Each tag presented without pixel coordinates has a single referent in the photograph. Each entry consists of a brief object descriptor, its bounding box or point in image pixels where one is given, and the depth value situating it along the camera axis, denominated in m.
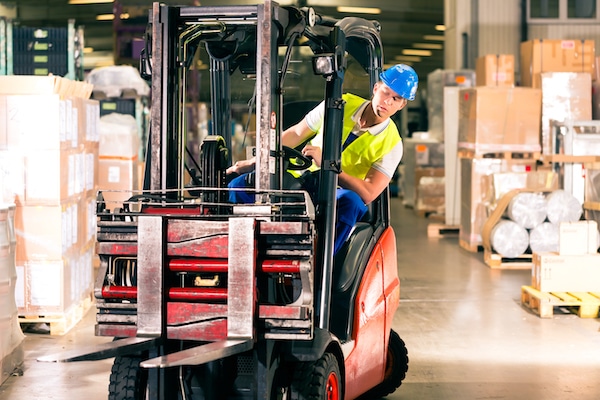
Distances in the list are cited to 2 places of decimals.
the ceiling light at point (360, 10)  25.09
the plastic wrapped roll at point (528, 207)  10.66
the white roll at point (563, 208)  10.62
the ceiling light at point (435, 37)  32.22
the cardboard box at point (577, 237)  8.41
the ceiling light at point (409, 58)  38.12
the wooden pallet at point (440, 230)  14.19
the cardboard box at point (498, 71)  12.53
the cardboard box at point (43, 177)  7.18
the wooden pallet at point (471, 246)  12.34
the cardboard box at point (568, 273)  8.46
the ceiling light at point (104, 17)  27.12
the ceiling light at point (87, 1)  25.20
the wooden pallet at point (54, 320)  7.37
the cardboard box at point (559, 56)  12.27
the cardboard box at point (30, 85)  7.07
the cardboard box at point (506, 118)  11.95
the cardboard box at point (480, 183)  12.12
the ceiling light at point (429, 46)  34.15
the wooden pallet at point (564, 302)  8.23
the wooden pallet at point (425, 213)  16.61
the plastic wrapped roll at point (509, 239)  10.80
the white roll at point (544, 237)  10.75
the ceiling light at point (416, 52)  36.03
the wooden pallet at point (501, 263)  10.95
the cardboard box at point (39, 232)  7.25
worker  4.84
